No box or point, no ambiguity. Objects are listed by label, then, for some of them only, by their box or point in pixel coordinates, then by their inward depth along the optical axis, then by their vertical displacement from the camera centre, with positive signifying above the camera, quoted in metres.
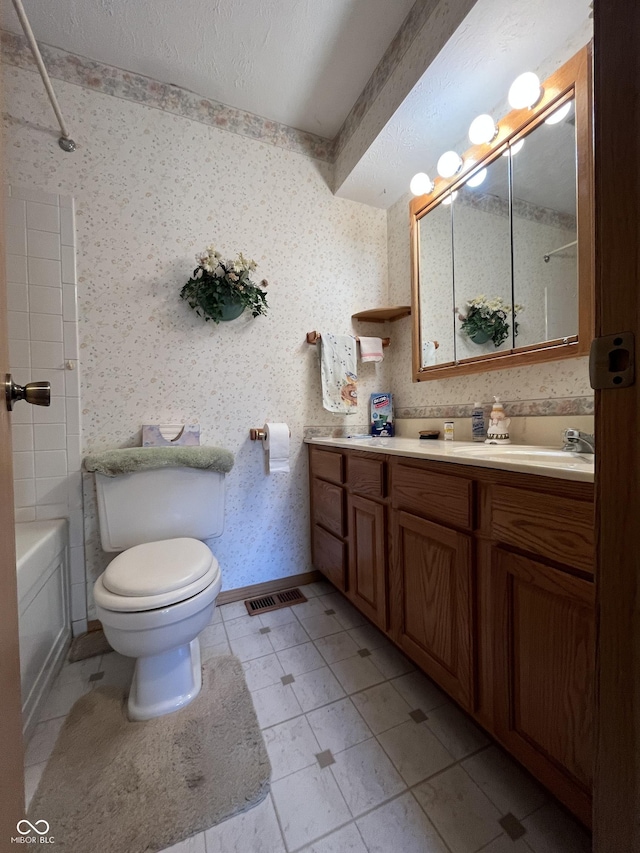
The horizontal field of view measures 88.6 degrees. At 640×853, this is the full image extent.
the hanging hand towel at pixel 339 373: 1.83 +0.26
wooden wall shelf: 1.83 +0.61
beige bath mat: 0.77 -0.94
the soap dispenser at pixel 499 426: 1.29 -0.04
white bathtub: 1.00 -0.64
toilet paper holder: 1.72 -0.07
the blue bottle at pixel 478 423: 1.40 -0.03
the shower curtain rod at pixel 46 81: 0.95 +1.21
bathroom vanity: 0.66 -0.44
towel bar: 1.82 +0.46
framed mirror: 1.06 +0.69
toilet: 0.98 -0.50
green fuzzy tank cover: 1.32 -0.16
